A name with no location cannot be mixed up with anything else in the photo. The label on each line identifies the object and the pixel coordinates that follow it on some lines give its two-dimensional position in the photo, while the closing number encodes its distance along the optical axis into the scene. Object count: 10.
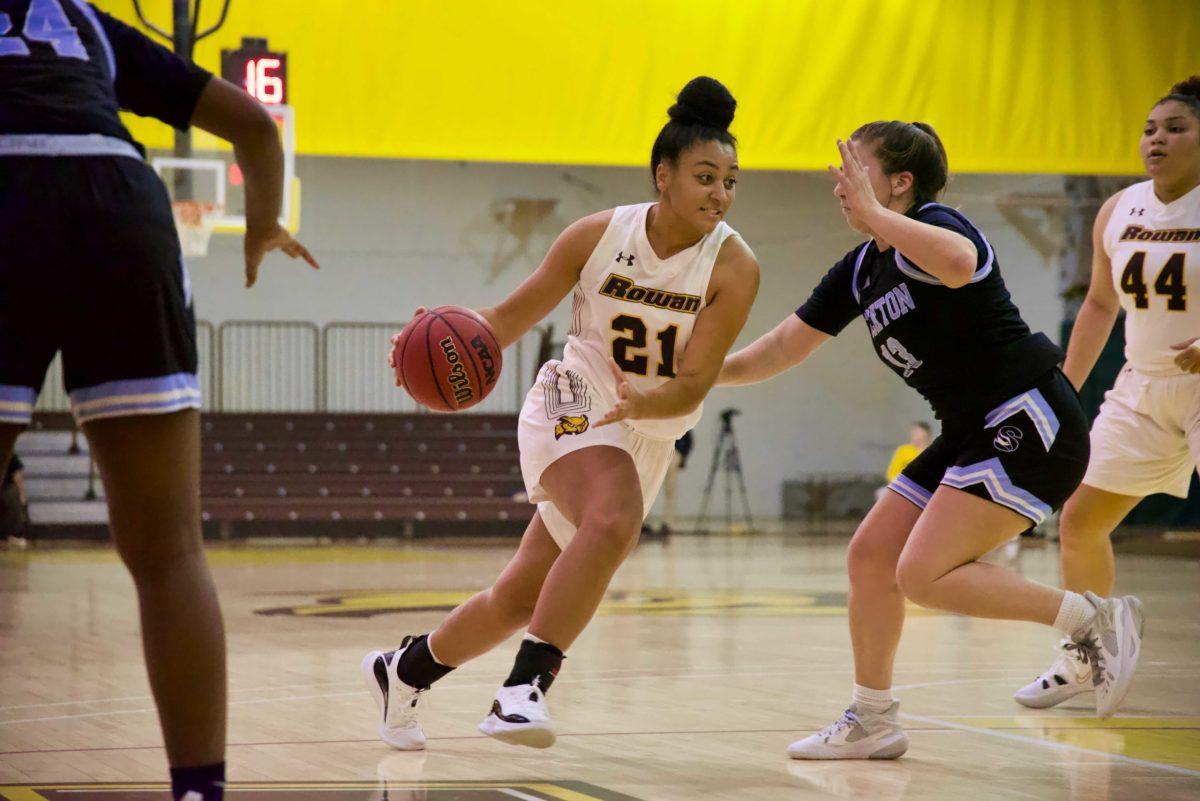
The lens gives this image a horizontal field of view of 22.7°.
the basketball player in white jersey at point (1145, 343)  10.20
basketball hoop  22.04
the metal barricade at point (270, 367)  36.12
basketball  8.14
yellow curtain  22.09
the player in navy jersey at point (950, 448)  8.23
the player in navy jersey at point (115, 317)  4.93
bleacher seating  31.57
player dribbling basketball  7.80
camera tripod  39.10
